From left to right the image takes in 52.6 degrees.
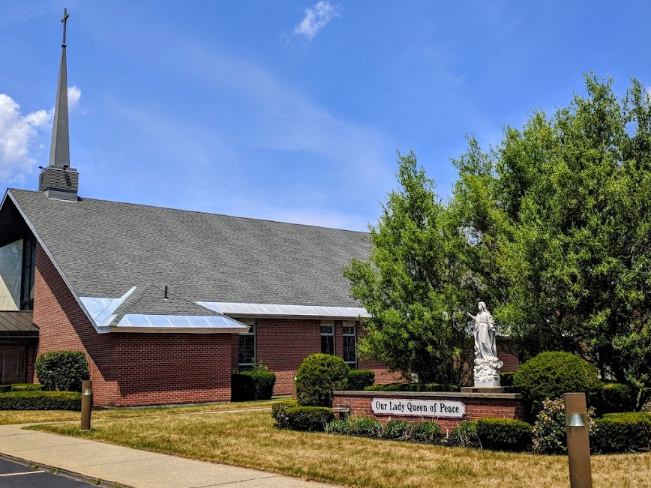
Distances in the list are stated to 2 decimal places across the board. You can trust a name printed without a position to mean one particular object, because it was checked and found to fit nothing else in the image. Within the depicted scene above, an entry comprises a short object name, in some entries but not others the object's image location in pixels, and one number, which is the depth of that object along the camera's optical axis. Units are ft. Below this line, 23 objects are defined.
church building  73.31
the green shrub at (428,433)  44.34
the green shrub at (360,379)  81.51
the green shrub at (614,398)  44.68
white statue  46.80
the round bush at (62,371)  74.64
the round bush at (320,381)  55.98
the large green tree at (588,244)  46.21
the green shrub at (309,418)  50.16
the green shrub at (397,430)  46.06
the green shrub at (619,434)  38.52
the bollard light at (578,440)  22.81
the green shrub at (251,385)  80.79
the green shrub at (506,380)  67.21
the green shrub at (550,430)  38.73
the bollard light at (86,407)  50.34
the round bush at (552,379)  40.37
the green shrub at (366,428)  48.03
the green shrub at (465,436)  41.93
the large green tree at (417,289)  62.59
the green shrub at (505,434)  39.68
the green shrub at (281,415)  51.35
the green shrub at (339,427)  48.80
